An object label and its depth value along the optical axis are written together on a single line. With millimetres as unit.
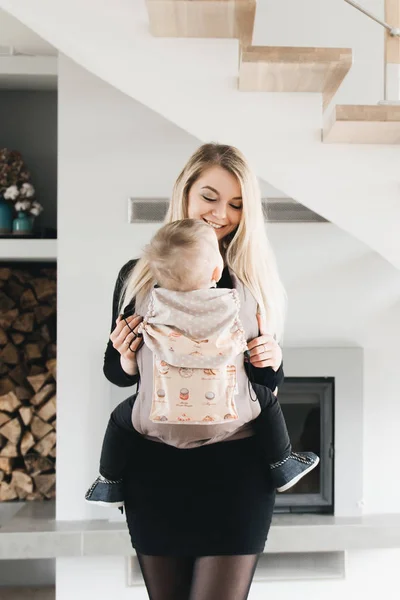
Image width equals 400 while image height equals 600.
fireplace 3062
